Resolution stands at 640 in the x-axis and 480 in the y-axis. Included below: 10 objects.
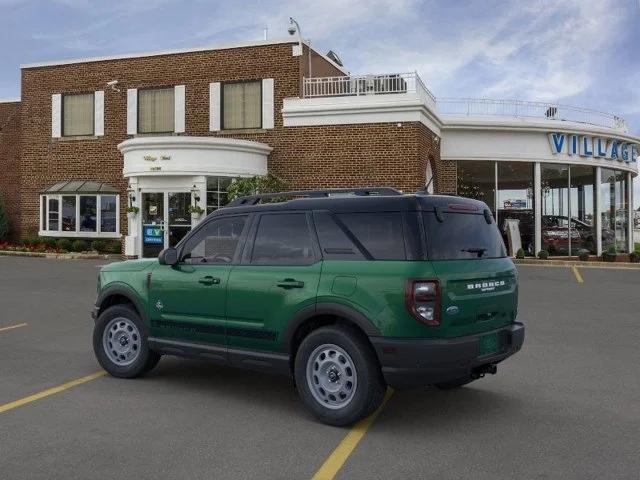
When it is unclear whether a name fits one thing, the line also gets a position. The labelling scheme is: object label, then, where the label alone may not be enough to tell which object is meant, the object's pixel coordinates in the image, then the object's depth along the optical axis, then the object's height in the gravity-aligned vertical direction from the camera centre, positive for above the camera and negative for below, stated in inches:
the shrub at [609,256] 920.0 -12.3
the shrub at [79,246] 938.1 +5.3
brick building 828.0 +144.5
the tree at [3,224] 1048.8 +42.2
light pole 877.2 +298.6
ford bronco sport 190.1 -14.7
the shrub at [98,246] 940.0 +5.2
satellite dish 1069.7 +319.8
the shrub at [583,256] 896.9 -11.8
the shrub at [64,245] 952.3 +7.0
